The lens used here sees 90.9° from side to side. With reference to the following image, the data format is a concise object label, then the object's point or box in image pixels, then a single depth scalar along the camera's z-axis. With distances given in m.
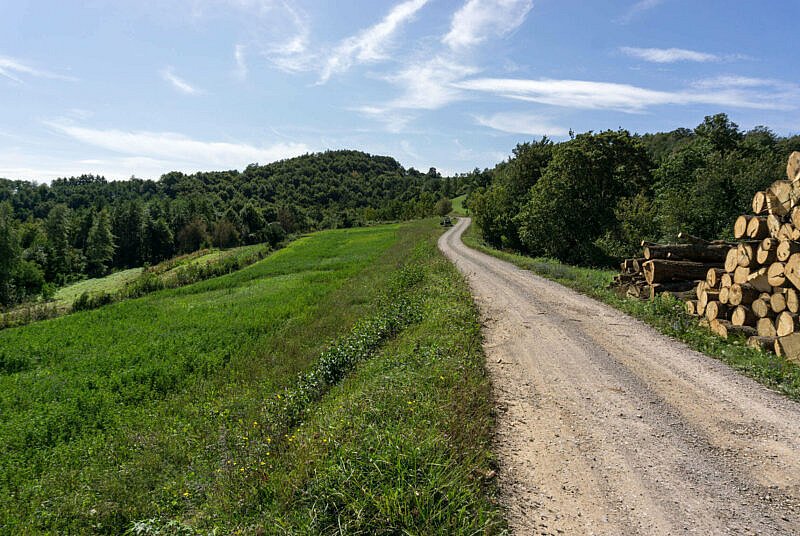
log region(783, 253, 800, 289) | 8.54
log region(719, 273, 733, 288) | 10.37
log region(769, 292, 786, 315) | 8.93
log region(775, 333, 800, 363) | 8.15
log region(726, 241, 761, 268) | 9.83
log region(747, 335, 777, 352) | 8.83
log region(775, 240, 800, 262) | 8.84
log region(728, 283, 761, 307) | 9.71
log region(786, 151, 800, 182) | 9.34
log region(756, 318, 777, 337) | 9.09
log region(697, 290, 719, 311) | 10.71
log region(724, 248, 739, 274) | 10.38
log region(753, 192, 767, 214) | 10.21
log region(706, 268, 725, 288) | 10.93
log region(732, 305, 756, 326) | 9.62
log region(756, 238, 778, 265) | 9.41
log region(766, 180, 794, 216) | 9.52
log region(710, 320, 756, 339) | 9.48
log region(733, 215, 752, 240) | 10.68
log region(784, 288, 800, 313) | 8.55
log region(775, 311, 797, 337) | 8.55
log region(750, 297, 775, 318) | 9.29
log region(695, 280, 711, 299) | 11.19
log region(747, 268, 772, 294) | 9.53
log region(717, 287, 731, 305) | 10.24
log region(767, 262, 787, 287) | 9.04
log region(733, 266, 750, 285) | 9.94
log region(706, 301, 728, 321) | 10.27
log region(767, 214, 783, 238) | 9.65
